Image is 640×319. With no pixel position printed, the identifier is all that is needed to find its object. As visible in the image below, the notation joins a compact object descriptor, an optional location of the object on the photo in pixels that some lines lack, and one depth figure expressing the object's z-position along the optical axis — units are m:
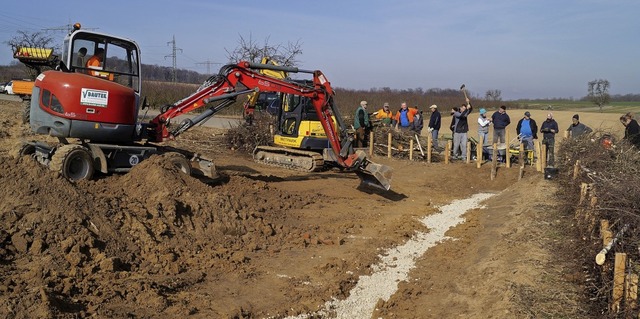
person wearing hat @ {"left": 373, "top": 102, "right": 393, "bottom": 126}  20.28
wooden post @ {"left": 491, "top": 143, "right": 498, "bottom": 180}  15.99
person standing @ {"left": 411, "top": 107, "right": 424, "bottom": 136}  20.36
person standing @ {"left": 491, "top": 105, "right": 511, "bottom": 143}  18.59
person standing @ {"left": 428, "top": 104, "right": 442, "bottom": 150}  19.55
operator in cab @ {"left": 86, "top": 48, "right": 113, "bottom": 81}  10.02
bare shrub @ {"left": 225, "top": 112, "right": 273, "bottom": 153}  18.80
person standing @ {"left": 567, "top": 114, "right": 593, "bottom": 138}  15.89
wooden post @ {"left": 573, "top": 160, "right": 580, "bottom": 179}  11.33
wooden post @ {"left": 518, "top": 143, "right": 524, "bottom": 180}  15.60
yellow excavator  15.81
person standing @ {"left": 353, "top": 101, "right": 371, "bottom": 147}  18.55
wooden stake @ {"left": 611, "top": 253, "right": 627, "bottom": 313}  4.93
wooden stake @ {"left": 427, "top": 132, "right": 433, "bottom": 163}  17.81
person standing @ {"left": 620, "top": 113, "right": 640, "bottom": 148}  12.14
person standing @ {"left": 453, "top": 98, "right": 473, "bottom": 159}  18.03
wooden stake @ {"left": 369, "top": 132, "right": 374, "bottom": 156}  19.22
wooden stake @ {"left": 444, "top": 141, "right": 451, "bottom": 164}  18.09
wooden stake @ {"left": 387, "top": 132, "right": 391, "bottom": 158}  19.09
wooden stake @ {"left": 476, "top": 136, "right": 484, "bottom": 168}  17.08
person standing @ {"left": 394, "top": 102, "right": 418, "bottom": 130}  20.52
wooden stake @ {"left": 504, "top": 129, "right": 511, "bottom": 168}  16.80
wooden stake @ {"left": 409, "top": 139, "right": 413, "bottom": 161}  18.76
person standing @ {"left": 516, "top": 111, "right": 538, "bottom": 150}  18.06
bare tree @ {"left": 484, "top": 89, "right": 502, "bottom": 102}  71.88
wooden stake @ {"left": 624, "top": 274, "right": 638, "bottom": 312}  4.74
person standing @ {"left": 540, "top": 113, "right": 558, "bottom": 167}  17.02
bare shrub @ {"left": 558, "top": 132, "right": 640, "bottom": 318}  5.67
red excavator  9.36
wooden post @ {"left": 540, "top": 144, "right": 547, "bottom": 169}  15.45
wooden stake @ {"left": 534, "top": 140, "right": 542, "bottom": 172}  15.75
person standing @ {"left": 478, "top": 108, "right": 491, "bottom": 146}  18.50
